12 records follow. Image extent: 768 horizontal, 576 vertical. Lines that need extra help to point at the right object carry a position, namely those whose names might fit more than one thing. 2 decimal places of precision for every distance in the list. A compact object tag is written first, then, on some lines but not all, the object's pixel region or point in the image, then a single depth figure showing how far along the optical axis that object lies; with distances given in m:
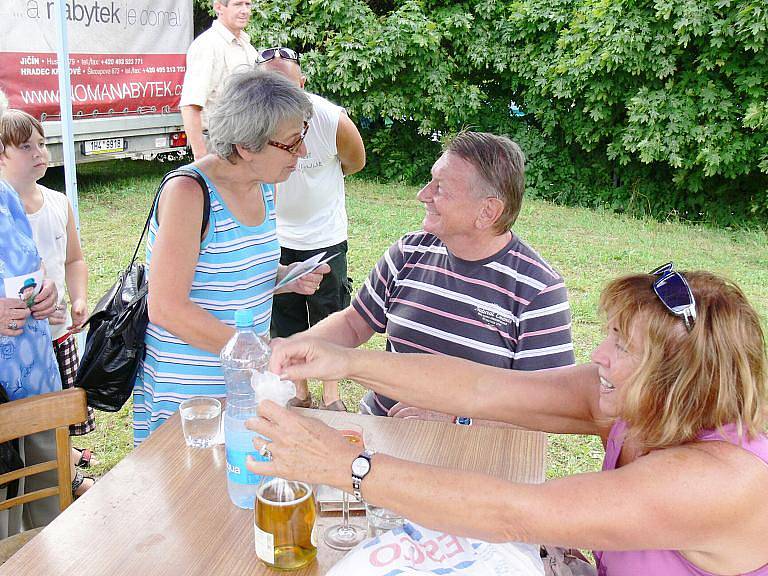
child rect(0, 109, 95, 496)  2.85
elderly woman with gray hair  2.07
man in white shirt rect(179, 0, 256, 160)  4.87
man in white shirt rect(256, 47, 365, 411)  3.61
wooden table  1.38
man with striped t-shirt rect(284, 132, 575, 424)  2.26
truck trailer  7.32
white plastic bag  1.18
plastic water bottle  1.44
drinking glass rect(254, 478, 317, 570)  1.30
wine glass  1.46
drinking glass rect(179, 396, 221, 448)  1.82
